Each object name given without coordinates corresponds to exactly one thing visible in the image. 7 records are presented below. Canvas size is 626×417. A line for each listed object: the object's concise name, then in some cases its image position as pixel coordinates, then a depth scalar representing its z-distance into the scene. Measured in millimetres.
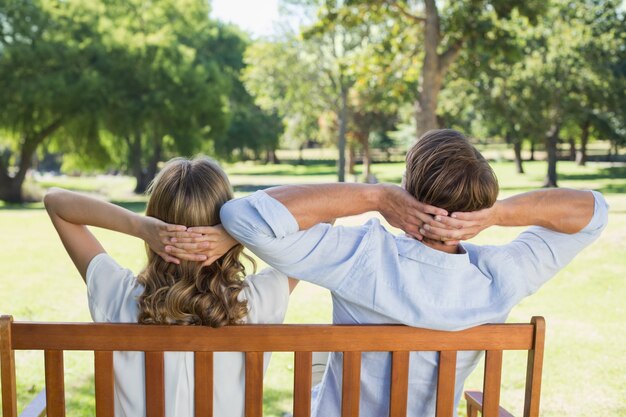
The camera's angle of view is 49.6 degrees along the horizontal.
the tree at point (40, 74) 22156
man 1782
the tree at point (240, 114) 41188
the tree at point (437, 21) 14156
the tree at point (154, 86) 23438
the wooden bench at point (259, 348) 1815
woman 1922
